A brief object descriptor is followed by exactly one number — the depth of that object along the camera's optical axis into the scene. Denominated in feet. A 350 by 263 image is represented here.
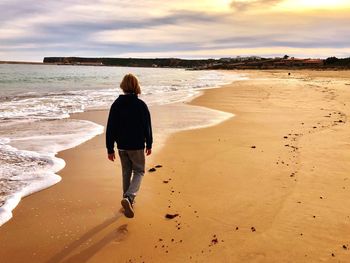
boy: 15.88
